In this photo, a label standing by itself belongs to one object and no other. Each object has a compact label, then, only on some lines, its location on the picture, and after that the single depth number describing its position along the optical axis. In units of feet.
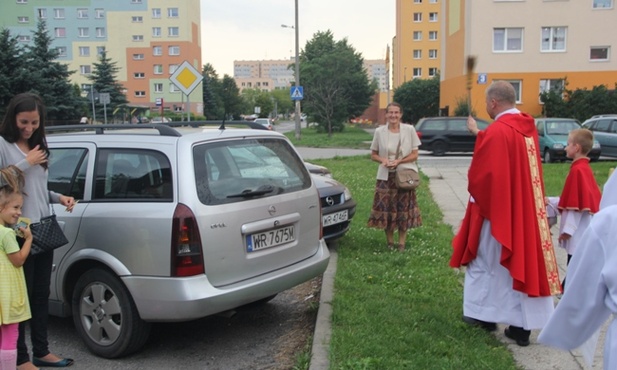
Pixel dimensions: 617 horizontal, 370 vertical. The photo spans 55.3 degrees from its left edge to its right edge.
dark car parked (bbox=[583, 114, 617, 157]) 61.77
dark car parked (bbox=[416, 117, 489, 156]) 76.69
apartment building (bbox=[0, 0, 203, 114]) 255.70
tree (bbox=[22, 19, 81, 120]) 110.11
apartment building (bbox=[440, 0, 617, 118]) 118.01
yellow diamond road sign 38.65
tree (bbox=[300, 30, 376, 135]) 155.53
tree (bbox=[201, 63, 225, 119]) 268.86
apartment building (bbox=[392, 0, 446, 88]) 253.65
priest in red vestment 13.56
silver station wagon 13.28
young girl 12.14
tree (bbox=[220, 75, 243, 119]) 311.68
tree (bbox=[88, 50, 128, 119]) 158.40
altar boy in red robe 17.38
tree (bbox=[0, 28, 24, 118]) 102.73
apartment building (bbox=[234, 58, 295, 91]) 651.66
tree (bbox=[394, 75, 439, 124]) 181.68
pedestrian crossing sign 102.50
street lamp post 117.99
